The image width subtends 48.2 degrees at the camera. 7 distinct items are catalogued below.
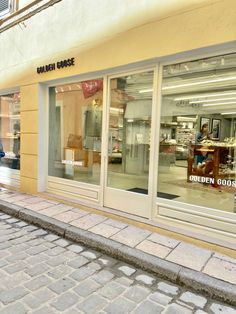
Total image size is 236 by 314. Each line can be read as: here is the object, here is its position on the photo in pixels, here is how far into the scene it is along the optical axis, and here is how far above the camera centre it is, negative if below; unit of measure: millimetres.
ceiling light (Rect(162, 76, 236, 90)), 3527 +797
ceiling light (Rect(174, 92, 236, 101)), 3640 +617
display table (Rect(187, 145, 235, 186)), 3738 -336
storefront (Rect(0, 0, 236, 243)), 3431 +247
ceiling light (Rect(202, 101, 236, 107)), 3592 +489
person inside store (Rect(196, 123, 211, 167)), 3908 -7
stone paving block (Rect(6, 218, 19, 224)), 4383 -1491
